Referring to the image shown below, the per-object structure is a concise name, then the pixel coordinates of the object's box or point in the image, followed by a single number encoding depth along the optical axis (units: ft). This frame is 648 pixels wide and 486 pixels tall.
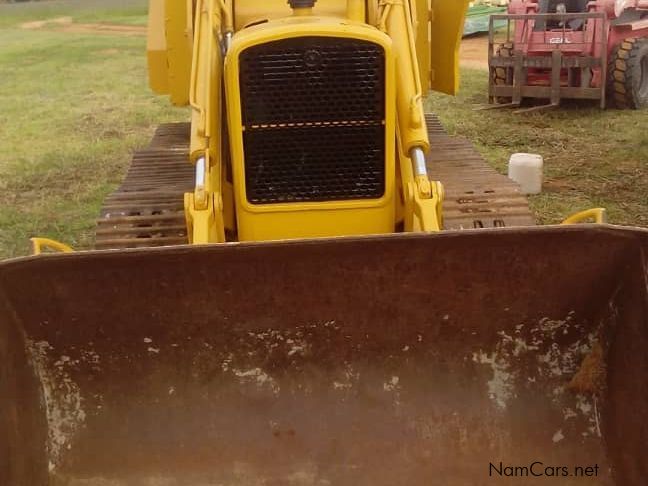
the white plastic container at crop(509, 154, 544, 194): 23.48
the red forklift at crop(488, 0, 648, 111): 34.27
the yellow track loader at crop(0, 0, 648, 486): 9.22
